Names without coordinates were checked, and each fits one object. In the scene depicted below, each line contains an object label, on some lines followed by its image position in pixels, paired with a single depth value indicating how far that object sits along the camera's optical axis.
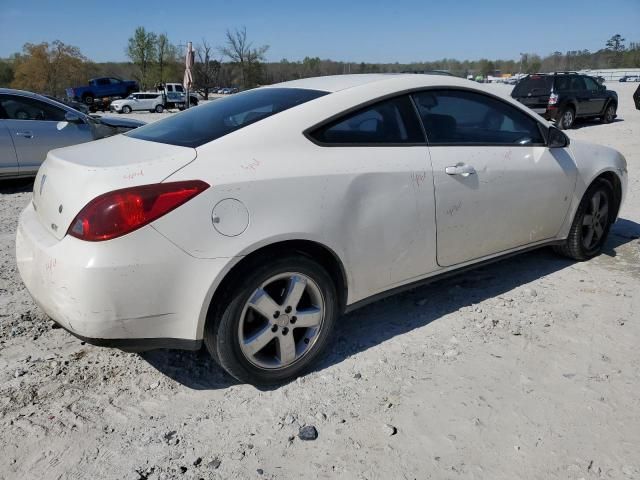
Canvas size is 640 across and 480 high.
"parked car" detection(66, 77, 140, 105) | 44.00
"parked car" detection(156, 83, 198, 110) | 40.73
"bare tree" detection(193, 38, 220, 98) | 59.28
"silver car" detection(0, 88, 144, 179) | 7.21
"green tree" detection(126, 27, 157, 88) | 73.75
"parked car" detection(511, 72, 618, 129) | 16.08
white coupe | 2.24
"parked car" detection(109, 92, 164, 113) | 38.78
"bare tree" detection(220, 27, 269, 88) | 67.69
